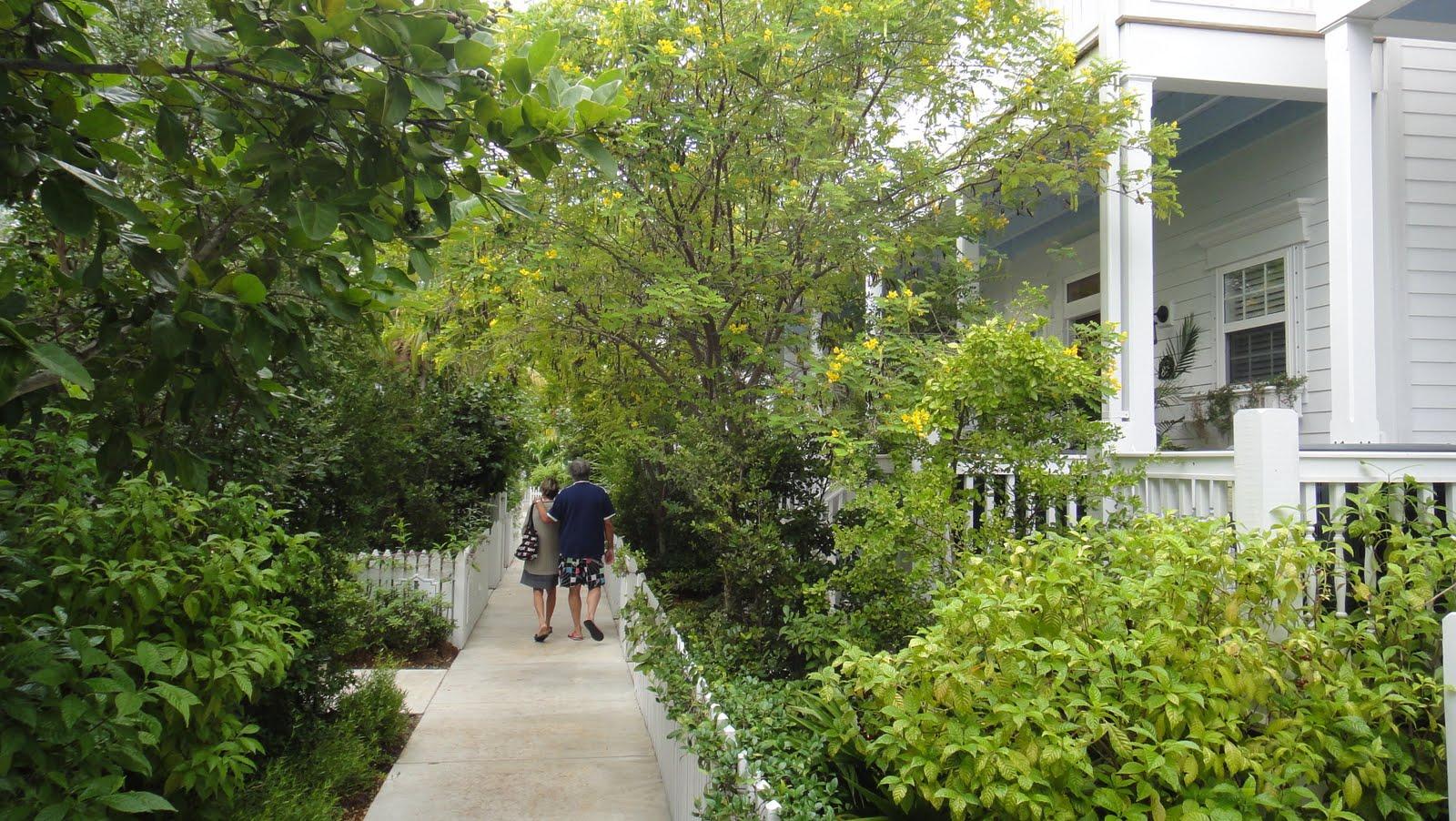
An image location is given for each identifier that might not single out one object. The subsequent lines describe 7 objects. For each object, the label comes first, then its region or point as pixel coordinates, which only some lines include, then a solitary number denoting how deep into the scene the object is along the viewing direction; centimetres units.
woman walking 991
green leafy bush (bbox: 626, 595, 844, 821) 355
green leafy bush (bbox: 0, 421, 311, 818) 285
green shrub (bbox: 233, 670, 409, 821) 443
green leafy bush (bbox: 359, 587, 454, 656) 823
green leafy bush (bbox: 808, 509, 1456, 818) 295
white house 629
